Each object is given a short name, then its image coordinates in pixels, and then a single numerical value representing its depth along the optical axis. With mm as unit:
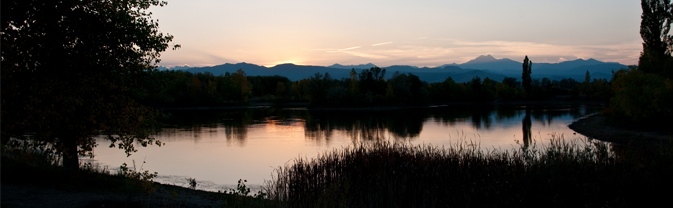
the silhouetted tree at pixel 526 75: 108319
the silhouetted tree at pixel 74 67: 9086
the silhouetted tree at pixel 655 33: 41812
